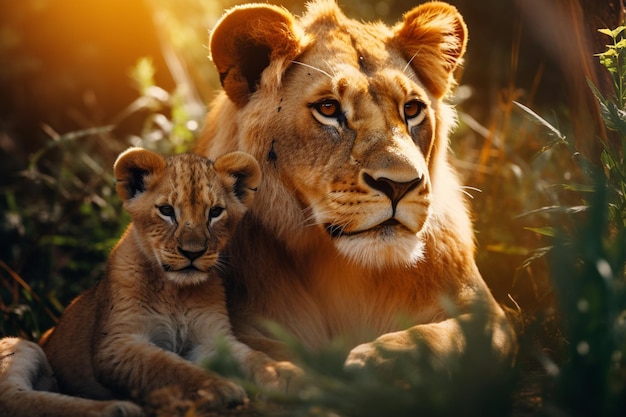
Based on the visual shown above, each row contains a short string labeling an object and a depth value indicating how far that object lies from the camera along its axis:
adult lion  6.73
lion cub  6.28
